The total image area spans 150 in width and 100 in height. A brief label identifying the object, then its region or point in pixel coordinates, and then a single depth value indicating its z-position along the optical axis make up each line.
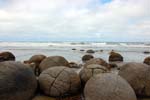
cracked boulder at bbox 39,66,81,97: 3.80
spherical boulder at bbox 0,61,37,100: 3.22
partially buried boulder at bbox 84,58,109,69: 6.39
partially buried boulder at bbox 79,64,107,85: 4.21
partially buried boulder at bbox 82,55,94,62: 11.83
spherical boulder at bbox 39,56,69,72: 5.81
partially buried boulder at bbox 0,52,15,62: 9.86
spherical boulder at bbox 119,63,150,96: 3.86
